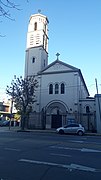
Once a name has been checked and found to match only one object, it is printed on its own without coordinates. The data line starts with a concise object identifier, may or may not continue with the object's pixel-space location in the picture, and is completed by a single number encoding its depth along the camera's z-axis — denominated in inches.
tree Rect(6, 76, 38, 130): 886.4
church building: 923.8
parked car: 665.0
